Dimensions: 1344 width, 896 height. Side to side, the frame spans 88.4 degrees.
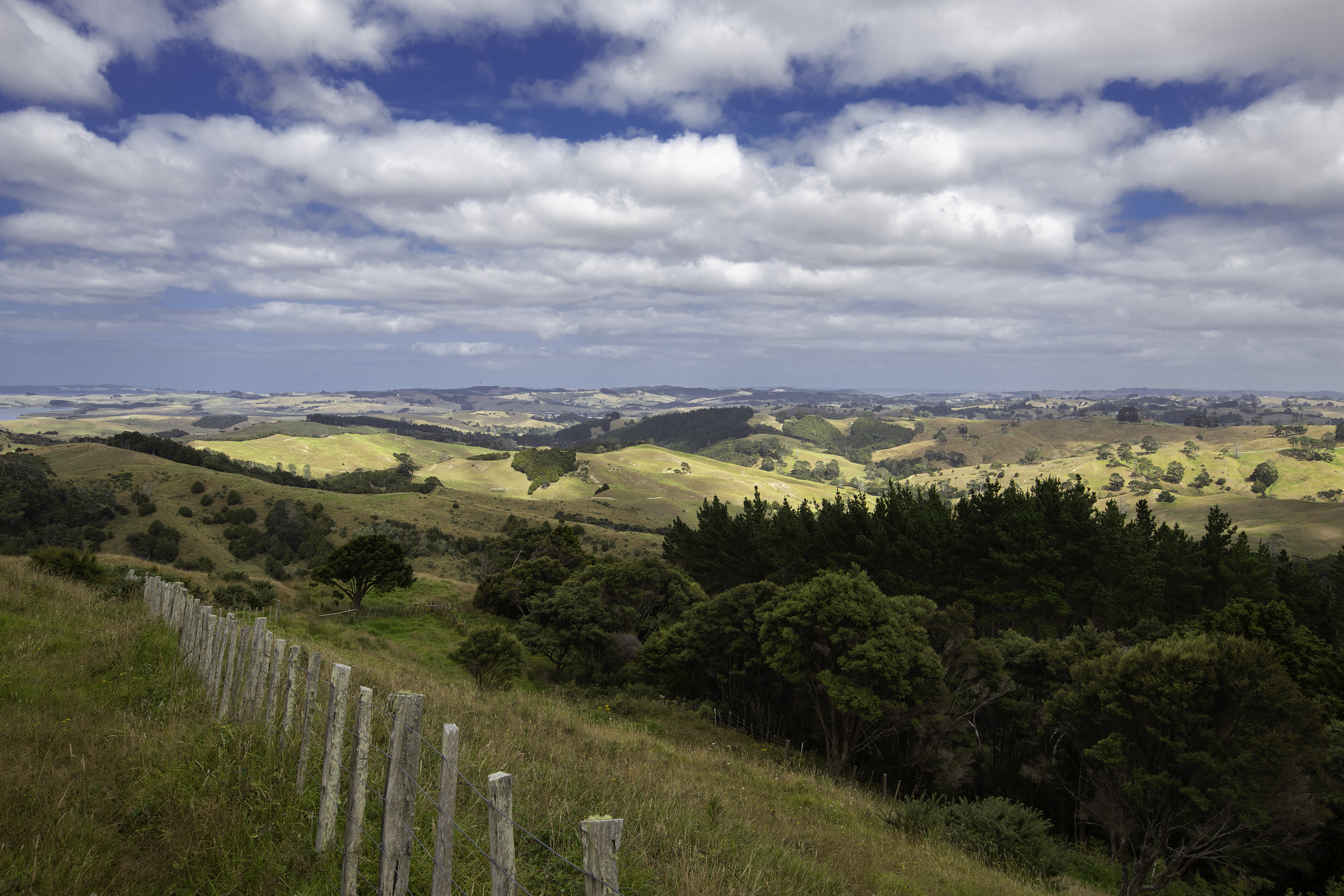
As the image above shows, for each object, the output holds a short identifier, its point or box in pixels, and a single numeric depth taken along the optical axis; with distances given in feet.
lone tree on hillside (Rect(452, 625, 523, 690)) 108.47
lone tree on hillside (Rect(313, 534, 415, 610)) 150.10
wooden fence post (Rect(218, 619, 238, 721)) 29.40
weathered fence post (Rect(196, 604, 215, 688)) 34.47
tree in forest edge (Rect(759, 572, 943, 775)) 93.66
